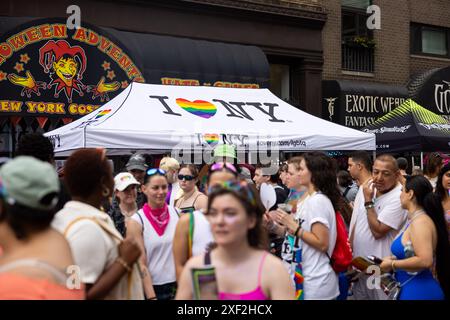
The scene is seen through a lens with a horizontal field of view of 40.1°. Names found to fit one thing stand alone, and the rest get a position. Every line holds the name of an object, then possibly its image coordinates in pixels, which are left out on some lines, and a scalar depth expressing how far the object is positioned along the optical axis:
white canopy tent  8.66
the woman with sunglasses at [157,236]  5.20
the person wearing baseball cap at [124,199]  6.24
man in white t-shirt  5.96
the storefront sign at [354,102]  17.03
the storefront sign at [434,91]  18.39
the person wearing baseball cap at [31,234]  2.71
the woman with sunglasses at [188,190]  6.49
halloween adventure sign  10.86
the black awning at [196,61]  13.20
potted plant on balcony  17.86
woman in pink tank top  3.13
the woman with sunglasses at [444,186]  6.94
